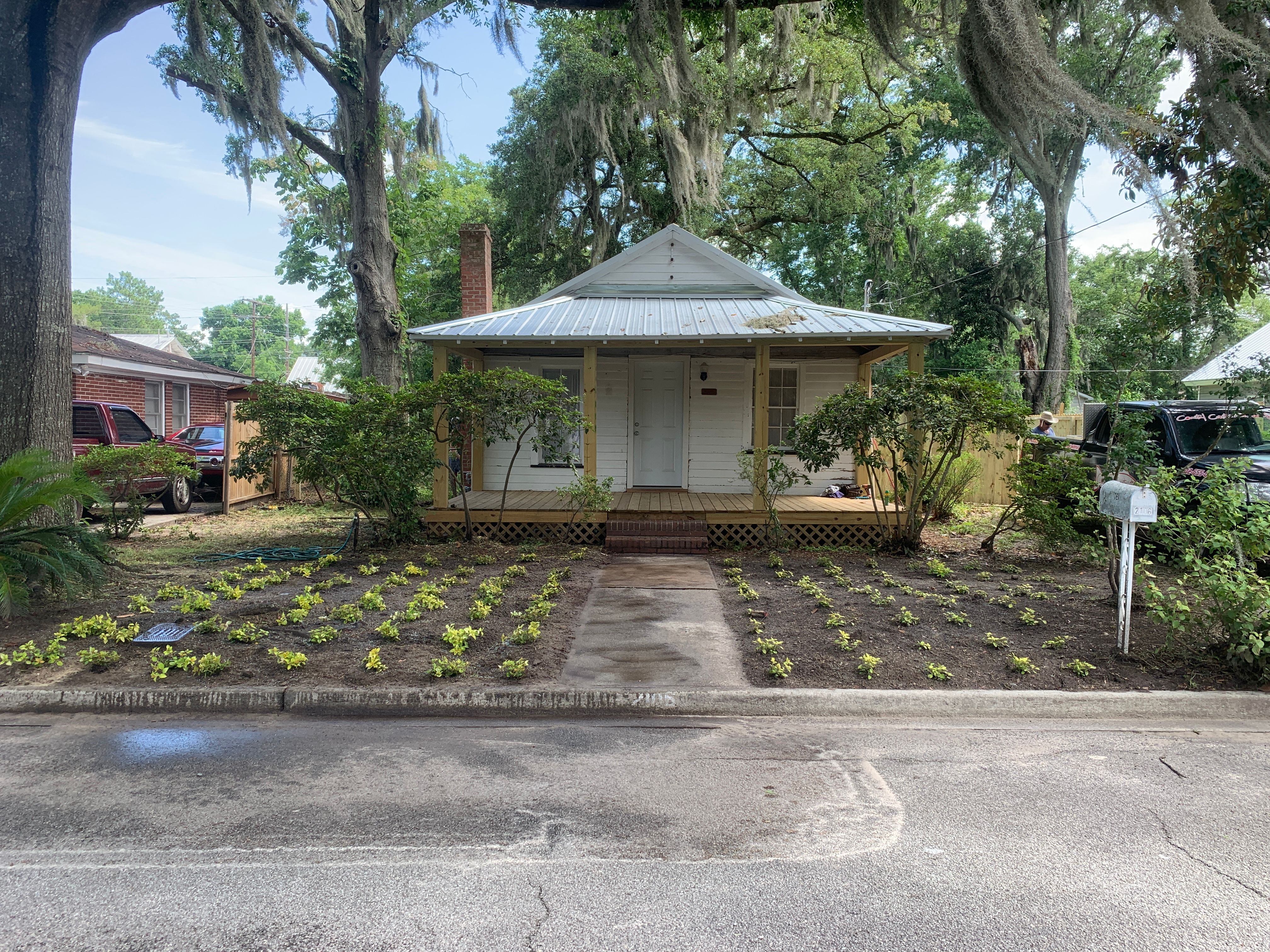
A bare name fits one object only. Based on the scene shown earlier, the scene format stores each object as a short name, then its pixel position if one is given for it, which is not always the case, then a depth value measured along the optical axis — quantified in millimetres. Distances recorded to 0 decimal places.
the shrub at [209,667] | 4980
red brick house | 16984
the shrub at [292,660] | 5113
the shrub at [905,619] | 6219
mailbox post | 4977
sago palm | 5871
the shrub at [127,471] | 9172
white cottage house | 11711
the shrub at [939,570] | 8242
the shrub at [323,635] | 5605
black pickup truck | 8562
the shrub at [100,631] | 5602
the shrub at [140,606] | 6402
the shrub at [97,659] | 5098
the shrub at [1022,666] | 5156
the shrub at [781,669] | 5070
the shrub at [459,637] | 5496
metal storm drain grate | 5684
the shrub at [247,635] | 5613
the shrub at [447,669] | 5020
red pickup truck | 11805
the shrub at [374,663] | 5090
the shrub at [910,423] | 8422
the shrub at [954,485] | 11703
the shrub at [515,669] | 5004
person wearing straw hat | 12266
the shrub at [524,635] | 5730
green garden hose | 9078
